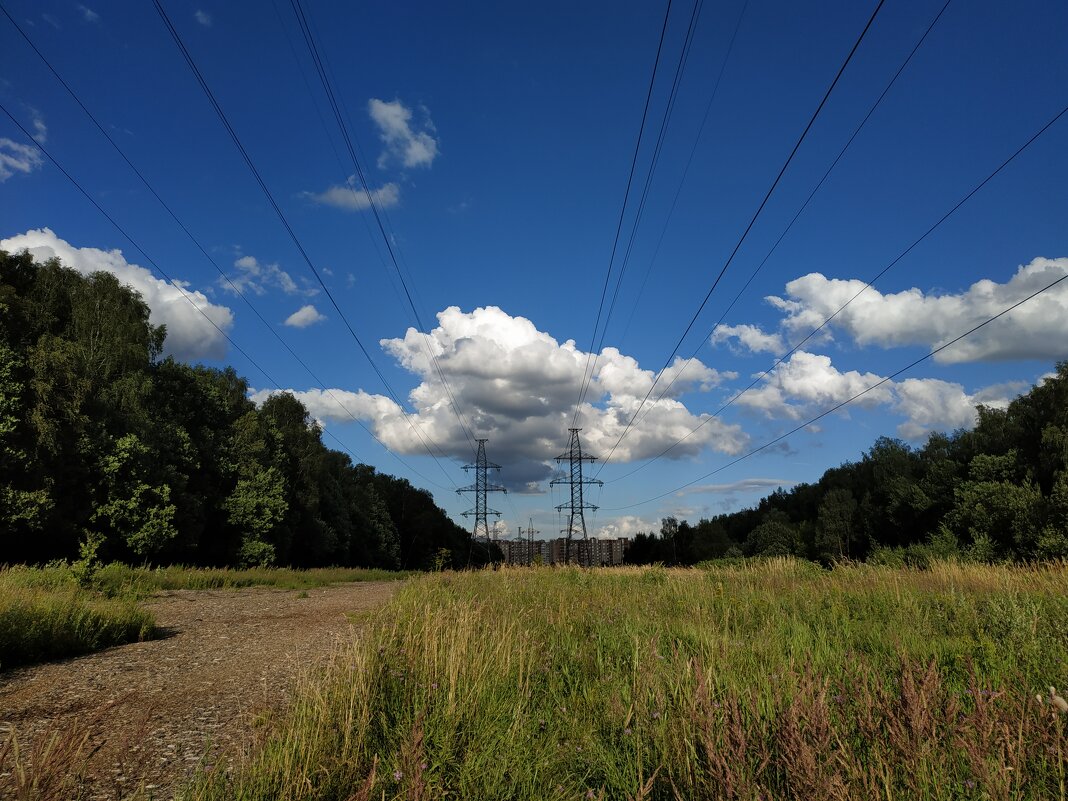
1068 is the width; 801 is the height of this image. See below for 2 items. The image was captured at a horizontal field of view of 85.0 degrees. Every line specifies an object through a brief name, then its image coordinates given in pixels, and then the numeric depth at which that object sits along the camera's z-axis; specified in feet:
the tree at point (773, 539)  295.48
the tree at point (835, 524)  255.29
